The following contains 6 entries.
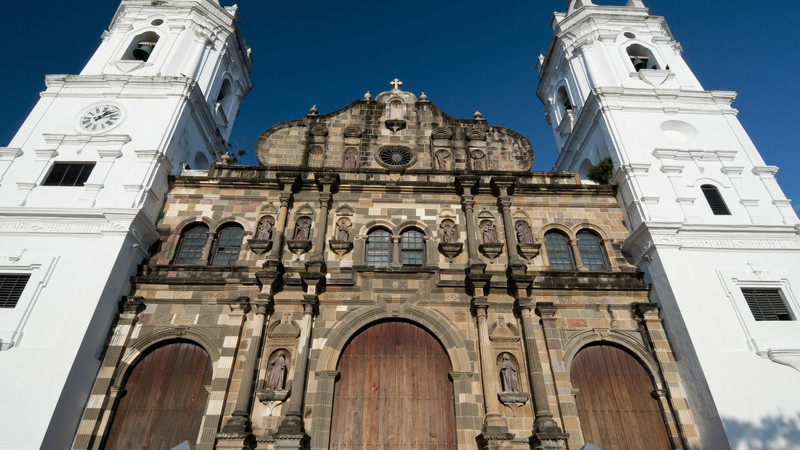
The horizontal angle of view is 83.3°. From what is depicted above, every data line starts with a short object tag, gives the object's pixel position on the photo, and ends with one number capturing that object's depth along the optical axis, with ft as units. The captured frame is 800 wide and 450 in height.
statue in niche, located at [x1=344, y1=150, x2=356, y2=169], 50.29
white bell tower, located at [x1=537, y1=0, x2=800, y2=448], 33.40
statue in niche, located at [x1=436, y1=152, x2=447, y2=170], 50.41
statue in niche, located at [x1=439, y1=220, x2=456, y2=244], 43.45
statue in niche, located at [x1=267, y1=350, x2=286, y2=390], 34.96
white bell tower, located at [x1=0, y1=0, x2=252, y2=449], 31.81
